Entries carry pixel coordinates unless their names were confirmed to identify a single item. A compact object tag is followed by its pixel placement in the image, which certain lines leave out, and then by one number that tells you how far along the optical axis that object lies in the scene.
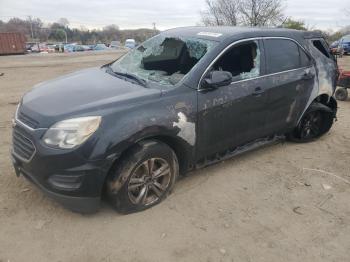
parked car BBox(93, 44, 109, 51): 49.98
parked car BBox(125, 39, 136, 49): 51.78
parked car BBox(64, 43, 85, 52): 43.90
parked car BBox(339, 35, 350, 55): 26.71
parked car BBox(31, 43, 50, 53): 45.62
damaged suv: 3.38
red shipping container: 37.44
